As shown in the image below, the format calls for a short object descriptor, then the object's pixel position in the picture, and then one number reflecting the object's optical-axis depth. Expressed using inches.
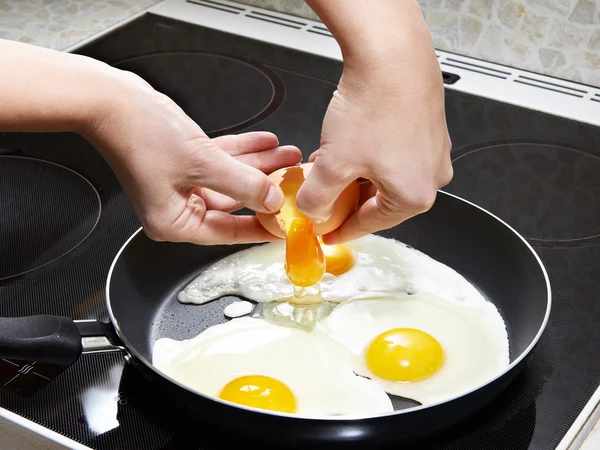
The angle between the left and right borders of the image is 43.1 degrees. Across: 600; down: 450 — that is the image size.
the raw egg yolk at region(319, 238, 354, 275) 42.6
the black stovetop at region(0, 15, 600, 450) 32.2
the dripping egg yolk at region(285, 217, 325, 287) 37.7
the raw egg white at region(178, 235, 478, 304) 41.2
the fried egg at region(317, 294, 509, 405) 35.4
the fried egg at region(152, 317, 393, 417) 33.9
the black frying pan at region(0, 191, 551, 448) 28.7
